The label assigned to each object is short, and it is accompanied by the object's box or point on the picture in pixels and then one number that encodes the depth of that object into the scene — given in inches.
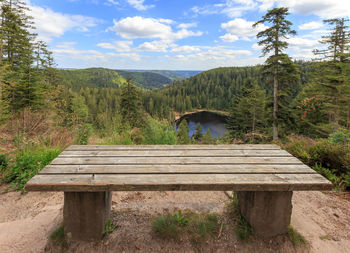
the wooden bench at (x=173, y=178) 56.5
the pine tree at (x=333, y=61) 629.7
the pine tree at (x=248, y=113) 791.4
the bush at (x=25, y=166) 116.2
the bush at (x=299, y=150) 140.6
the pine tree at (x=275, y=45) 556.7
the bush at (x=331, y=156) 125.6
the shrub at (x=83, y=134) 175.4
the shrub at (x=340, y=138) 145.1
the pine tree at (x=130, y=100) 815.9
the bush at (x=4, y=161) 124.6
